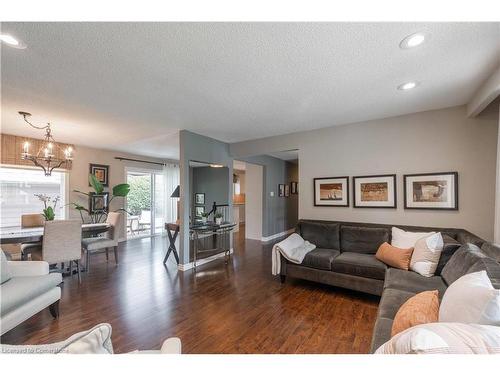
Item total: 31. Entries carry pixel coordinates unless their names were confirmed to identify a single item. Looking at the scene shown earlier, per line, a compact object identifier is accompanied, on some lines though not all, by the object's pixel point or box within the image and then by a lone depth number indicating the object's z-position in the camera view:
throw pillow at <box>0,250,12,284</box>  2.00
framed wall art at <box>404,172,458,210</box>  2.85
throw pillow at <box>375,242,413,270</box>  2.43
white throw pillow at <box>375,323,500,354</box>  0.70
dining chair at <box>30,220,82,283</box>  2.97
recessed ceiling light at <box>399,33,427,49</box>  1.55
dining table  2.77
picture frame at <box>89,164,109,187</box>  5.41
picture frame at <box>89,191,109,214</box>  5.27
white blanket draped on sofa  3.02
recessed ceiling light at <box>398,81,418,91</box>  2.26
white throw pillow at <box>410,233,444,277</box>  2.27
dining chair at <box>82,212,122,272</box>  3.66
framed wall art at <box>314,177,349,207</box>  3.61
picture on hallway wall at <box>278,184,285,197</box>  6.65
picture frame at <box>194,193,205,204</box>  5.54
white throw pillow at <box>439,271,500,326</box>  0.90
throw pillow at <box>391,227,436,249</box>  2.62
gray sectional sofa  1.62
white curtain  7.09
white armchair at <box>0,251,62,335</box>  1.75
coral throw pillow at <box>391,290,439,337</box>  1.14
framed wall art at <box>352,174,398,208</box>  3.23
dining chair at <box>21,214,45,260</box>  3.87
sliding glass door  6.42
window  4.20
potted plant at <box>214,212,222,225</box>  4.26
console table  3.91
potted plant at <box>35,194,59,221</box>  3.75
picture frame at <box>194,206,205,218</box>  5.19
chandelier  3.05
